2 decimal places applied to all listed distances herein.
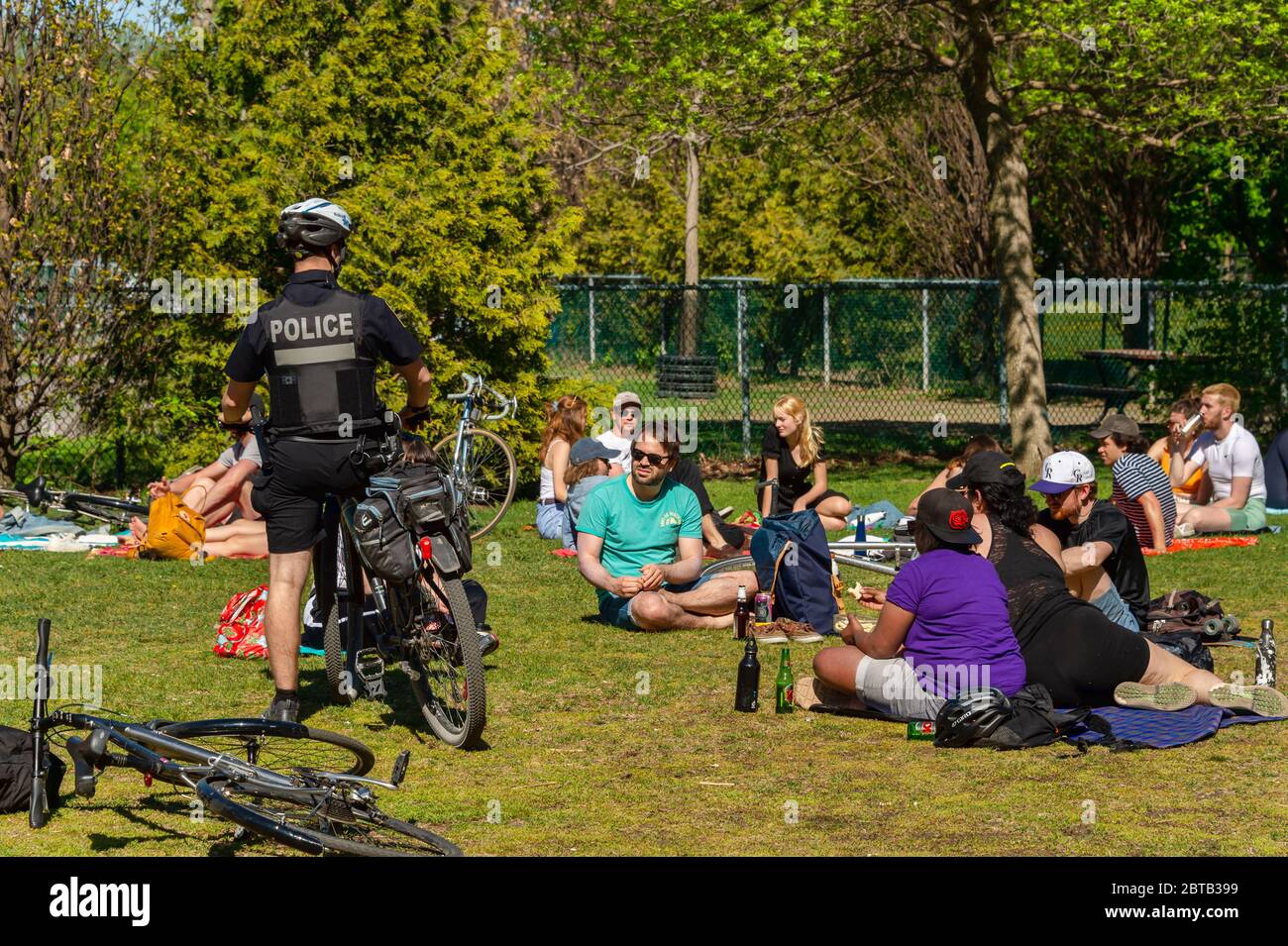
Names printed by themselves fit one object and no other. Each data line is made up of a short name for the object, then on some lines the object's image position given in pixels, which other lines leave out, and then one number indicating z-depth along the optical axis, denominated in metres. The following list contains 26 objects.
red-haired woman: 13.52
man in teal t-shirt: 9.93
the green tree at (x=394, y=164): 15.76
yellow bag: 12.31
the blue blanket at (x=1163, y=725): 7.27
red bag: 9.08
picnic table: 19.97
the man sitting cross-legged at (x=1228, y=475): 13.75
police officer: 7.16
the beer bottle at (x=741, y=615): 9.80
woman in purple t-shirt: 7.24
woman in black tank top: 7.60
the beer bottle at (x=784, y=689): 8.05
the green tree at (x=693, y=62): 16.95
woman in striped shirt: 12.20
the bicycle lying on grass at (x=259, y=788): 5.19
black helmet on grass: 7.20
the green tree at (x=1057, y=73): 17.08
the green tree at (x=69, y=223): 15.03
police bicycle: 7.03
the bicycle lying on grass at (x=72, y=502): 13.08
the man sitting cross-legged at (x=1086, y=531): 8.58
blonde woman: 12.90
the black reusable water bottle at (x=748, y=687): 8.00
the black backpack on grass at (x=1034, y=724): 7.22
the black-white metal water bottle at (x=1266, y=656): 8.35
